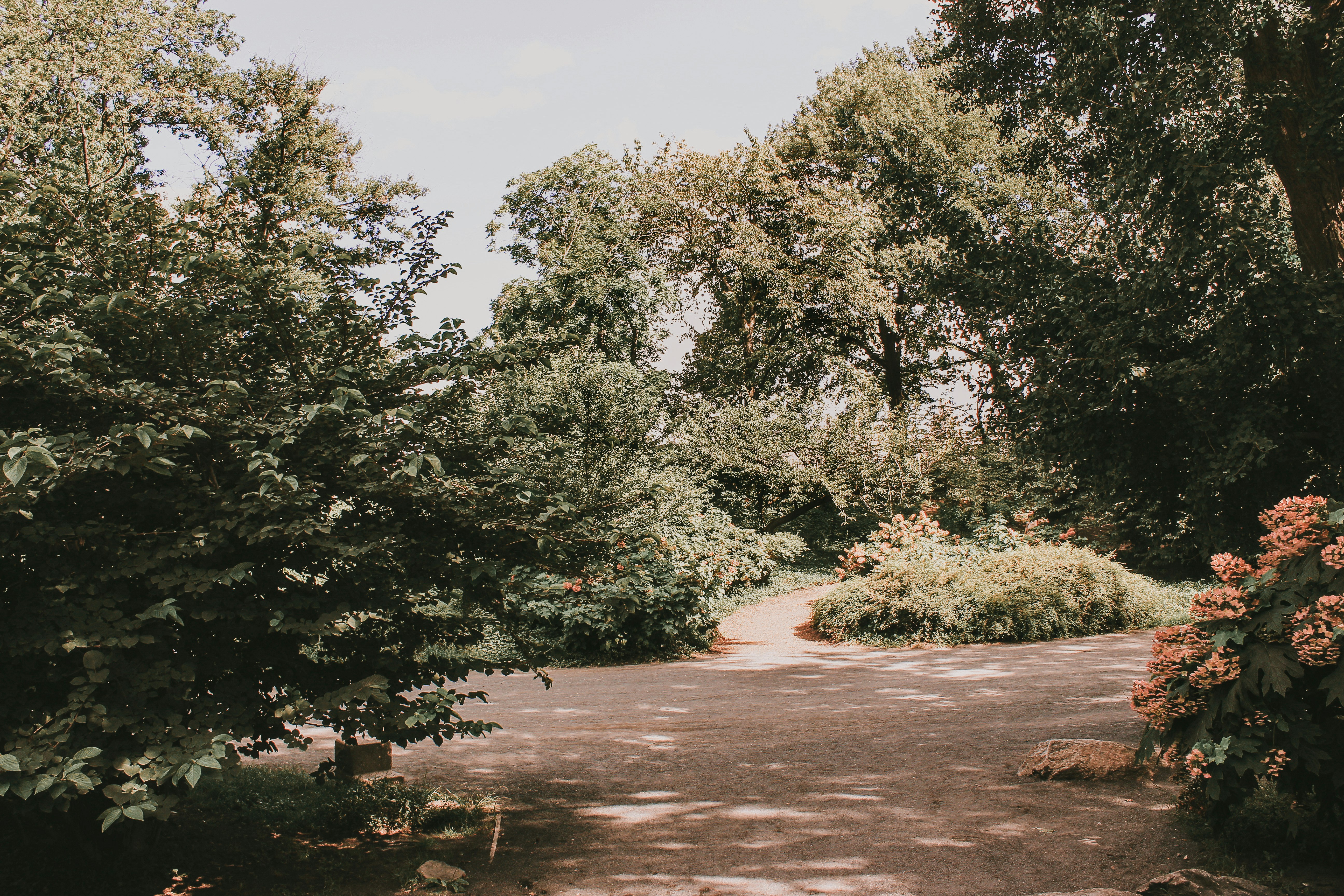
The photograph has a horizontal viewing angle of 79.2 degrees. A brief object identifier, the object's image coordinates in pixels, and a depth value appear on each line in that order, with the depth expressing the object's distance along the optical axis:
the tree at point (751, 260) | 23.27
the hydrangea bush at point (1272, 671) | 3.29
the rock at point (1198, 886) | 3.18
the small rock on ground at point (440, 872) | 3.91
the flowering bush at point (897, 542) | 15.19
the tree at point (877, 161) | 20.66
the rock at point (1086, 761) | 5.18
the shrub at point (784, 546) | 19.55
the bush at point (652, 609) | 11.30
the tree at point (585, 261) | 20.91
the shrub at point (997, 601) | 11.80
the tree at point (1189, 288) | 5.11
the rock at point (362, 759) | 5.58
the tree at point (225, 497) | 3.02
